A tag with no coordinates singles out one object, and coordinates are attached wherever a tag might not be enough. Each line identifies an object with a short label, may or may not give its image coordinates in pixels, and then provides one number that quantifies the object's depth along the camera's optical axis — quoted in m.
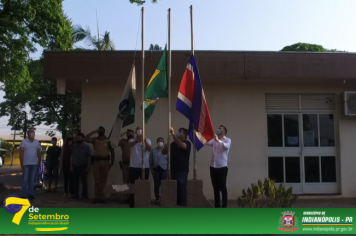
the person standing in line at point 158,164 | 9.73
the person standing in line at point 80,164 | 10.27
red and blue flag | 7.38
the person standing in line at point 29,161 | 9.76
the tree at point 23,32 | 12.77
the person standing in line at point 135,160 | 8.92
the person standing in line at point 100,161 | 9.95
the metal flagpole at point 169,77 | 7.36
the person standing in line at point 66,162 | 11.20
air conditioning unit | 10.81
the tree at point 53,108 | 21.45
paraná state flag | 7.66
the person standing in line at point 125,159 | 10.00
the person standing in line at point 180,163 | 7.42
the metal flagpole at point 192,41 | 7.45
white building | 10.19
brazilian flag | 7.61
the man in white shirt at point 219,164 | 8.16
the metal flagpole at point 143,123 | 7.42
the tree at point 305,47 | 39.06
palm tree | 22.58
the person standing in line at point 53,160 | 12.34
